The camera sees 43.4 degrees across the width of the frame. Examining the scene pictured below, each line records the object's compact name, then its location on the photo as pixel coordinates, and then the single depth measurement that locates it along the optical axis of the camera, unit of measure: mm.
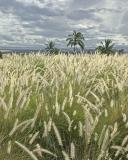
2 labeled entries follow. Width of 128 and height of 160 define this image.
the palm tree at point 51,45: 38501
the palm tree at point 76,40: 40590
